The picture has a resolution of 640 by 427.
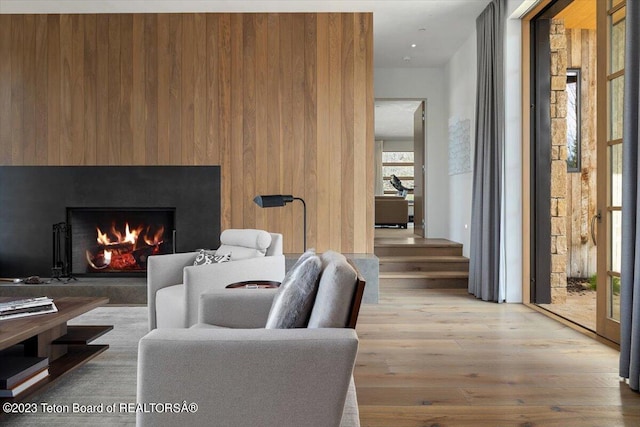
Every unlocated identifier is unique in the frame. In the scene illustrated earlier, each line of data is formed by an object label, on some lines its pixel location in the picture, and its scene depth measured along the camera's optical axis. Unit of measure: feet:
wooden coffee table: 8.17
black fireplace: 18.30
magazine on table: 9.24
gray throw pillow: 6.22
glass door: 11.50
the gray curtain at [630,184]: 9.47
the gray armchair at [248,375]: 5.26
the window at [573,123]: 20.63
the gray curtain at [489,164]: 17.47
